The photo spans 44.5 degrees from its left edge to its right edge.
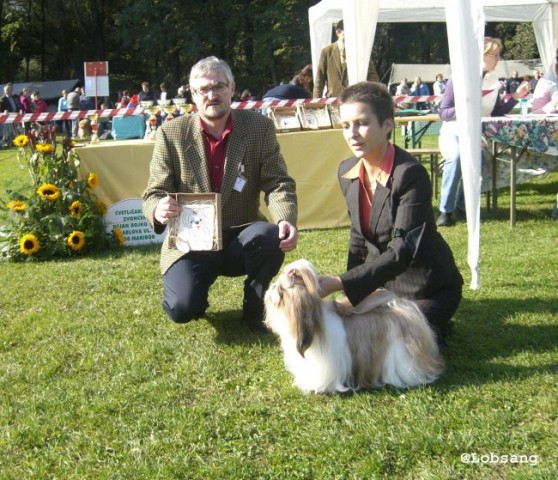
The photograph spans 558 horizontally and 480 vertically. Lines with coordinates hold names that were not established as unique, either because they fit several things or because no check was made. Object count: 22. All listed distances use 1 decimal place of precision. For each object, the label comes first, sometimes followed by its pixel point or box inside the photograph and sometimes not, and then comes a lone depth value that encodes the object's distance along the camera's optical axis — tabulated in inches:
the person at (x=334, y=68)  298.8
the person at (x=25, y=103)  822.5
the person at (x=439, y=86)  850.0
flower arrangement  207.5
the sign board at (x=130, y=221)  221.6
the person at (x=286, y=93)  281.1
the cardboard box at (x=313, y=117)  231.1
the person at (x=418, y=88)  975.0
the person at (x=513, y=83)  913.5
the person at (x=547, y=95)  264.8
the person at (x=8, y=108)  733.9
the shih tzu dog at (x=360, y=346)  102.4
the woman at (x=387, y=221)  107.6
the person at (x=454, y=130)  229.3
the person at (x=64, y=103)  846.6
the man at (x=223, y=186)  131.3
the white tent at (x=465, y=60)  140.8
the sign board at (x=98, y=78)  652.7
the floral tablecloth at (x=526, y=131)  215.3
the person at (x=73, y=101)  813.9
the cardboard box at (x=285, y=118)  230.0
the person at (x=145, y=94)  870.4
